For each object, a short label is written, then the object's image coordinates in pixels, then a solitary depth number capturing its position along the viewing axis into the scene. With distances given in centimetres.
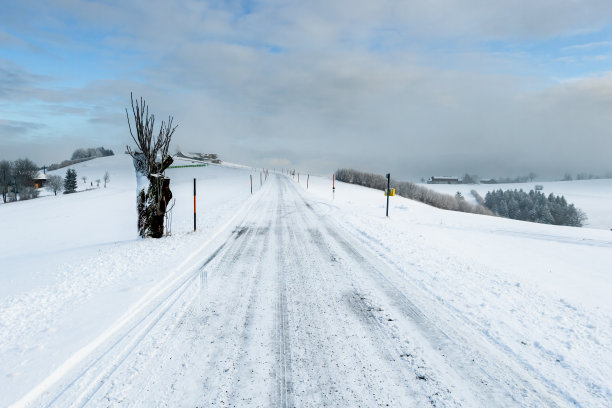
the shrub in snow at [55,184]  6210
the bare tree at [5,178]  5275
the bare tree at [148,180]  875
